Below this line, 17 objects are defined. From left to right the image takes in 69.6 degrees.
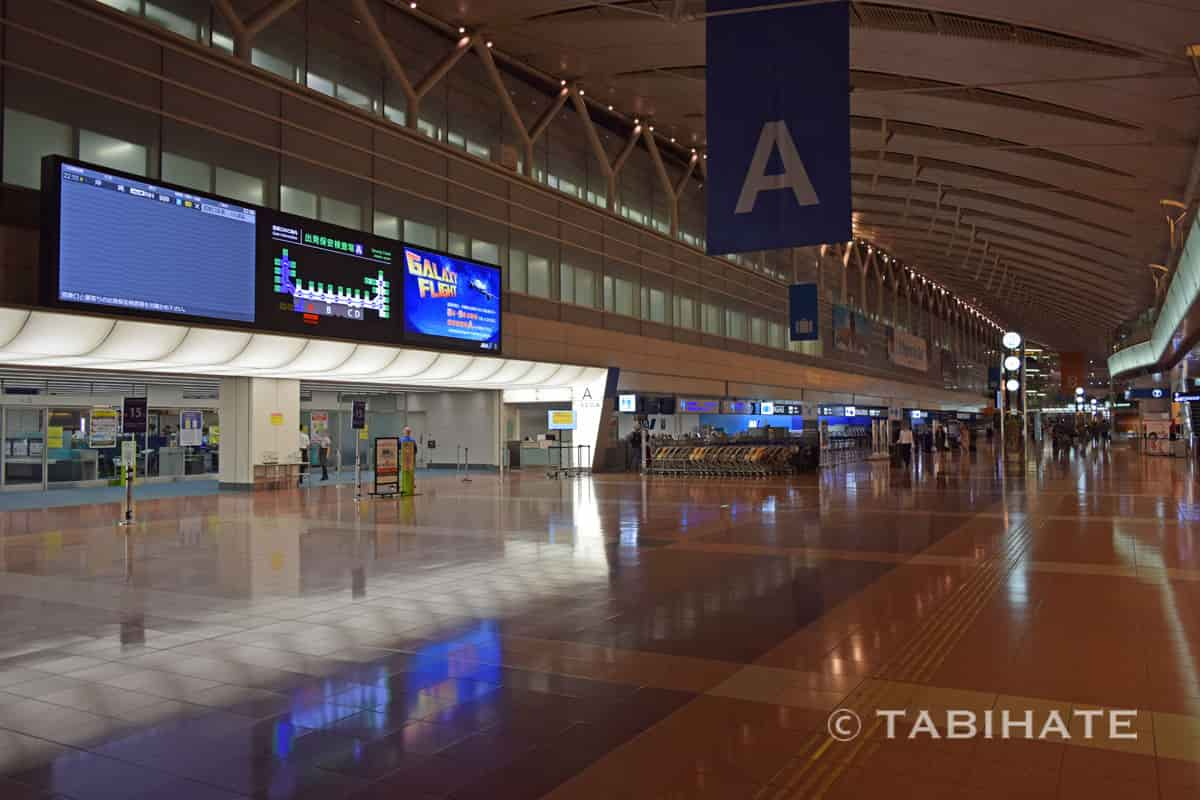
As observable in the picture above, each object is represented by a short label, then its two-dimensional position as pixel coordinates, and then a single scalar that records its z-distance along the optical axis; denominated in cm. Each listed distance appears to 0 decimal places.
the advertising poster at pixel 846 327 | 4616
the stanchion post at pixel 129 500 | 1461
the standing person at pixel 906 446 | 3078
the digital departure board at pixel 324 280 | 1805
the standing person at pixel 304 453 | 2401
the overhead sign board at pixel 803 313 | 3262
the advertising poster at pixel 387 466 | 1962
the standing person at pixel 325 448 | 2695
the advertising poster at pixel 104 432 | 1958
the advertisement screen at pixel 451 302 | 2161
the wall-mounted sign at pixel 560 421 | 3219
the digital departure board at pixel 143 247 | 1441
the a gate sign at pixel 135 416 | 1500
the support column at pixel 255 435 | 2211
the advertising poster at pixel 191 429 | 2556
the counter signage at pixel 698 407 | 3634
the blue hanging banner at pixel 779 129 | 867
